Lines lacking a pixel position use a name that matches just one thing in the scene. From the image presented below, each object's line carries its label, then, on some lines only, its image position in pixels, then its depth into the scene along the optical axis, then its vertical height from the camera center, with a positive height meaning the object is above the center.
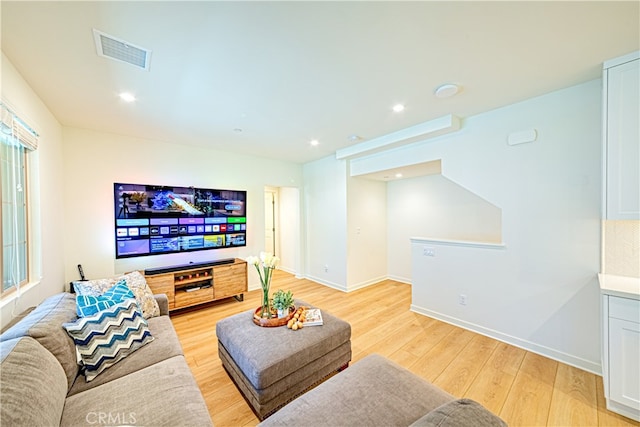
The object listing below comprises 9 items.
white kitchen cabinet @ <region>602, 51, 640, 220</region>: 1.73 +0.54
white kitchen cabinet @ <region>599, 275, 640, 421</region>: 1.58 -0.96
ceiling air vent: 1.49 +1.10
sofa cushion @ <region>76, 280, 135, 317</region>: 1.68 -0.67
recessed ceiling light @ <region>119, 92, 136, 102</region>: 2.18 +1.09
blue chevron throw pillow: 1.46 -0.83
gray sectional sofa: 0.97 -0.97
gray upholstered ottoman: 1.57 -1.06
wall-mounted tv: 3.20 -0.10
